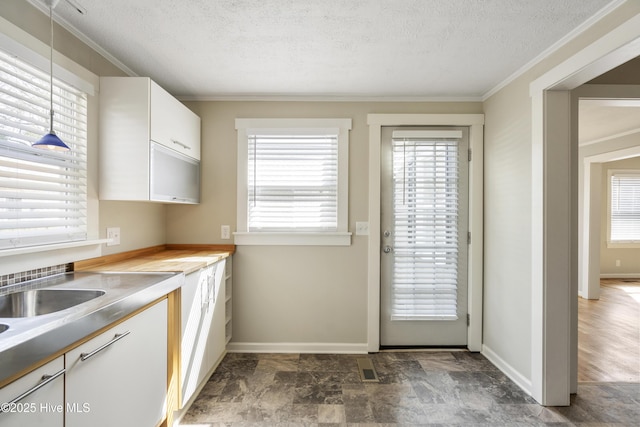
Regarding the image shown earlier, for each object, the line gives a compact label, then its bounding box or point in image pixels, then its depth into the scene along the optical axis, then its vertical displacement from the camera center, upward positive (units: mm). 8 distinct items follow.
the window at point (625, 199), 6117 +371
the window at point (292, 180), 2914 +326
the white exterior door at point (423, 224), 2949 -76
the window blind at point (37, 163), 1459 +254
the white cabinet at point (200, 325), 1951 -777
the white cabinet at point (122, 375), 1145 -690
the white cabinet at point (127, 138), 2021 +481
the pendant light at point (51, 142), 1355 +302
